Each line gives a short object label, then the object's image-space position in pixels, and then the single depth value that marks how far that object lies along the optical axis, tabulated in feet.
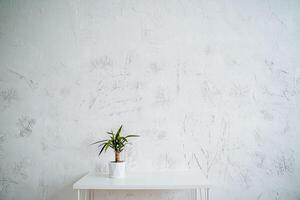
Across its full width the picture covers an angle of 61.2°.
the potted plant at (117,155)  4.85
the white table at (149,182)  4.36
